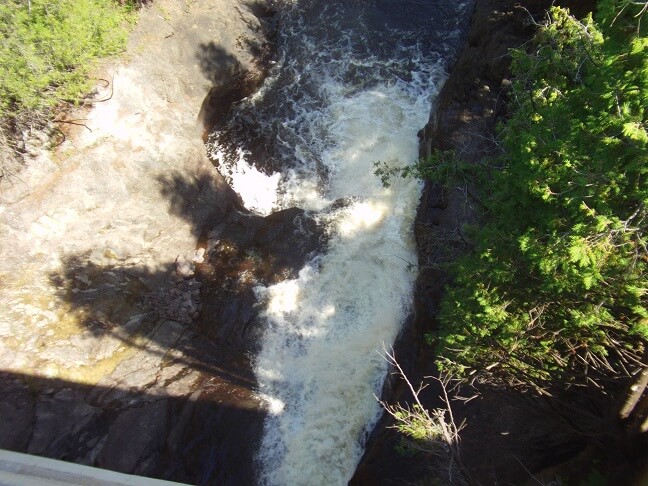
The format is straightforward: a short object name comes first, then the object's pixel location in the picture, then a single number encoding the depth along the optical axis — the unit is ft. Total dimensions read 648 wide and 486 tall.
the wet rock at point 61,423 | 27.02
